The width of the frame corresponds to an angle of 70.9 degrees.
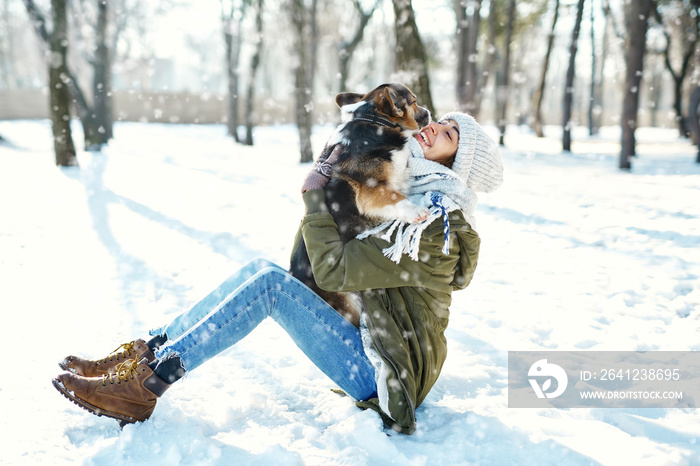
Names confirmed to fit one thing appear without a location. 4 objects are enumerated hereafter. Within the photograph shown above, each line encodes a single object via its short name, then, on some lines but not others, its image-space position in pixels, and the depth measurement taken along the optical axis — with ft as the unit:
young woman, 6.95
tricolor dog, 7.63
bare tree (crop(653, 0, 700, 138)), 55.01
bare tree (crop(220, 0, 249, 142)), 64.80
